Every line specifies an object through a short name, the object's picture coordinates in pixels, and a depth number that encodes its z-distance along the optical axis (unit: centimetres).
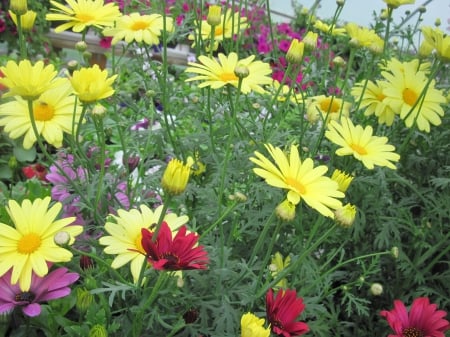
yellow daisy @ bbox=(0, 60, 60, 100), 75
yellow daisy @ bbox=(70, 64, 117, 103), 77
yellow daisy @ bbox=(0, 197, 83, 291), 68
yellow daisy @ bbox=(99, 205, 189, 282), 74
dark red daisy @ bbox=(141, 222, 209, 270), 66
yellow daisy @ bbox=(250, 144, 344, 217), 73
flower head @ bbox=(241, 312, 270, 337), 67
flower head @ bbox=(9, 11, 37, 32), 100
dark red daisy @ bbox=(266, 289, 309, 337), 78
